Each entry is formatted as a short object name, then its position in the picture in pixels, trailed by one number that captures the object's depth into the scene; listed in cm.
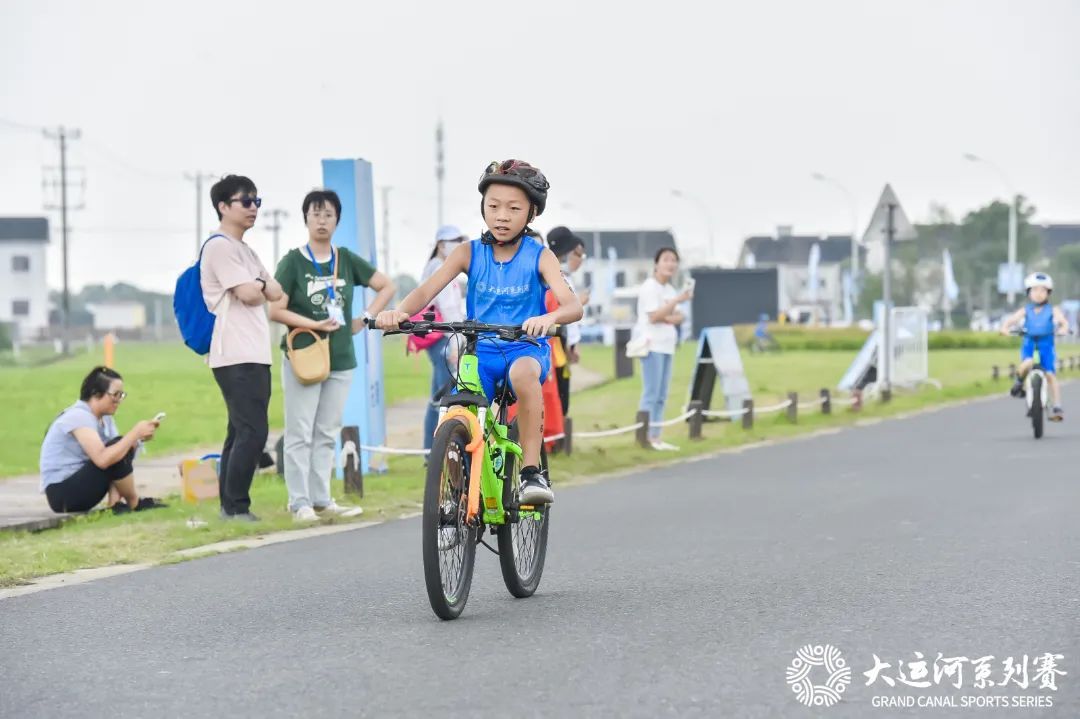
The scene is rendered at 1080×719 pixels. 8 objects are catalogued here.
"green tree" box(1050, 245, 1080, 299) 13750
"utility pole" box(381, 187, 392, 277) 9812
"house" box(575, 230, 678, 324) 15200
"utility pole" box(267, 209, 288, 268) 10581
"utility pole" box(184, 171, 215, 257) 9131
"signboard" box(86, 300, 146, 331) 15225
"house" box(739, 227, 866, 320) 15938
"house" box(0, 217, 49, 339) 12406
